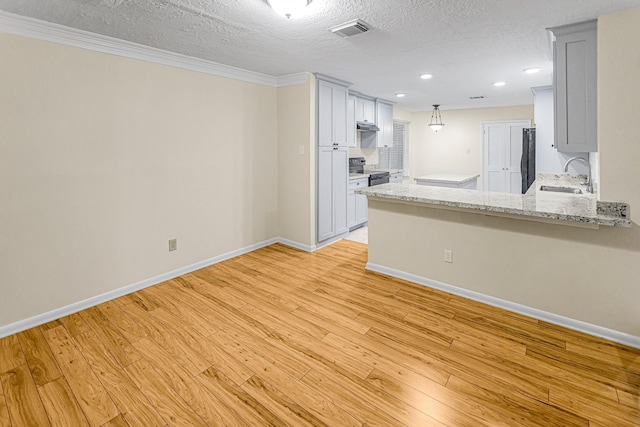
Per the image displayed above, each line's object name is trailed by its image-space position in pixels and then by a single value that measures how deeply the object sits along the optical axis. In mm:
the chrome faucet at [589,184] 3589
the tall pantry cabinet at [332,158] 4406
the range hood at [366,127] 5770
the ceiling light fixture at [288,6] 1963
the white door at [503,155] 6986
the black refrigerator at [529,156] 5172
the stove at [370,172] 5948
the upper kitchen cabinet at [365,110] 5574
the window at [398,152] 7559
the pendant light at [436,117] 7800
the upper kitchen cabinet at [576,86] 2498
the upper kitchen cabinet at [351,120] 5012
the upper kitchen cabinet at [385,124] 6363
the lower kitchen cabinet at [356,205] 5367
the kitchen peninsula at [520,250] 2328
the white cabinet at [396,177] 6838
